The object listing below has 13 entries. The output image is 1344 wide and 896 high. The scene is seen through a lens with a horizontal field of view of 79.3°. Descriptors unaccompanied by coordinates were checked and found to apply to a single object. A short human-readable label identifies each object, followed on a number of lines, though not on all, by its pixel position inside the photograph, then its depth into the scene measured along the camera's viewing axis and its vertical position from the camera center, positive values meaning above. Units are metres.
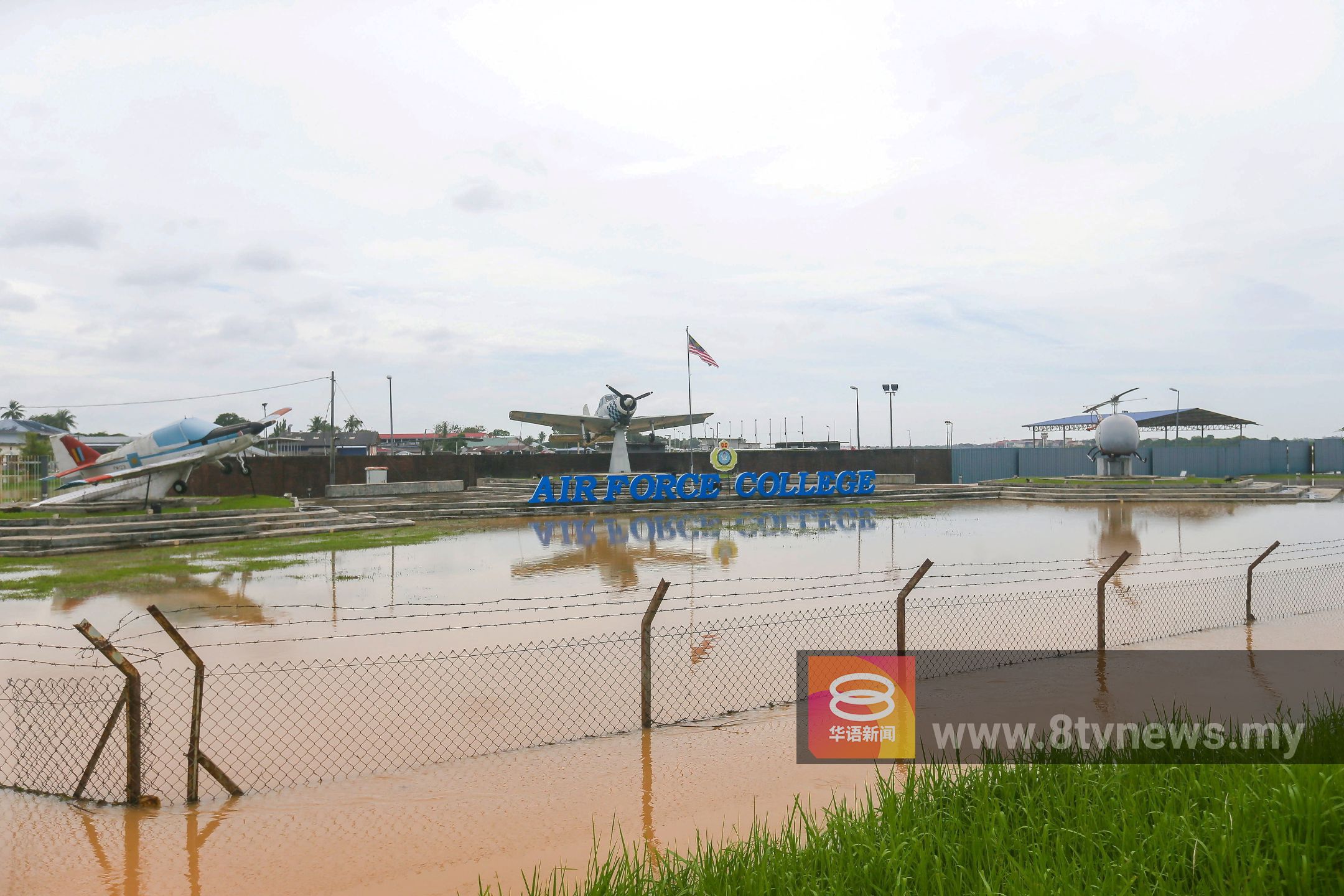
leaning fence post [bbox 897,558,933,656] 7.91 -1.45
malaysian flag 44.81 +6.73
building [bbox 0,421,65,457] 80.25 +5.37
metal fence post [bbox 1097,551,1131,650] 9.41 -1.70
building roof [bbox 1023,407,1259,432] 69.69 +3.64
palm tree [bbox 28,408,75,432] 112.31 +8.35
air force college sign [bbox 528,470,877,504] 37.62 -0.86
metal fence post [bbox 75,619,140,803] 5.40 -1.53
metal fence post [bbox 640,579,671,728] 7.13 -1.72
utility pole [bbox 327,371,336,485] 42.34 +0.85
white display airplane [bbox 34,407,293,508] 29.50 +0.69
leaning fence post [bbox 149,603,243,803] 5.63 -2.01
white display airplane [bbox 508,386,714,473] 48.34 +3.12
